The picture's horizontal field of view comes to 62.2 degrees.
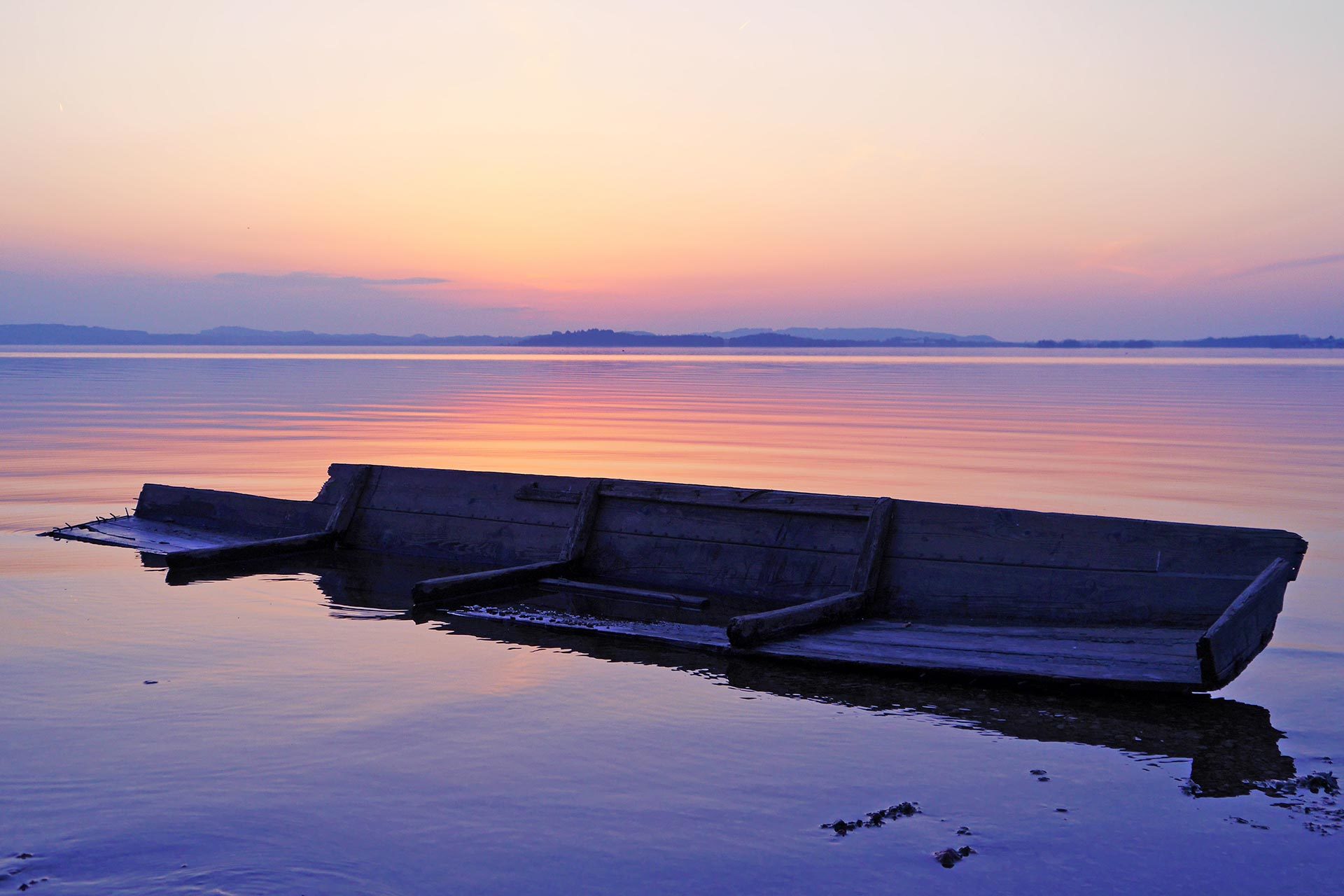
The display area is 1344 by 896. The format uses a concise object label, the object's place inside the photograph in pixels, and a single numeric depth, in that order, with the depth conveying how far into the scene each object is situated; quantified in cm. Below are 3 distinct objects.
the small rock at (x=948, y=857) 477
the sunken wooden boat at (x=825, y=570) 759
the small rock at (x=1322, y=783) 571
